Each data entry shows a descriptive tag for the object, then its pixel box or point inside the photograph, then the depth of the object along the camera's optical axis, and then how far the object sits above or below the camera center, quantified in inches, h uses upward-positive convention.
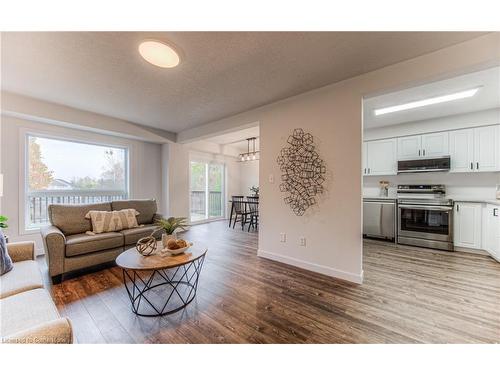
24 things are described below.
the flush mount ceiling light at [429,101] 105.7 +51.6
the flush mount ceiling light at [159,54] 67.0 +49.0
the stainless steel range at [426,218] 132.6 -22.1
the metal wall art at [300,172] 103.3 +8.6
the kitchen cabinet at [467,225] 125.0 -24.7
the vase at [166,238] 79.4 -21.4
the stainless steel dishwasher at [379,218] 152.4 -25.2
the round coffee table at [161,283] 66.2 -44.4
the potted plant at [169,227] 80.2 -17.2
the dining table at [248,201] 209.0 -16.2
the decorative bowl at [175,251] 73.3 -24.5
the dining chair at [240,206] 218.5 -23.6
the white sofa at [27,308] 31.4 -27.8
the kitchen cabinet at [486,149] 126.4 +25.9
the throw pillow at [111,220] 111.6 -20.6
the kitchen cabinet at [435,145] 141.6 +32.1
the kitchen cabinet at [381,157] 163.2 +26.2
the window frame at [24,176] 123.4 +6.3
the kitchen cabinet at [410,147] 151.6 +32.4
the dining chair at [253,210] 210.4 -26.2
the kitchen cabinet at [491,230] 111.0 -25.6
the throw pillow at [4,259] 58.6 -22.9
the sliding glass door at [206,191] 237.8 -5.5
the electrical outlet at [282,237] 114.9 -30.0
